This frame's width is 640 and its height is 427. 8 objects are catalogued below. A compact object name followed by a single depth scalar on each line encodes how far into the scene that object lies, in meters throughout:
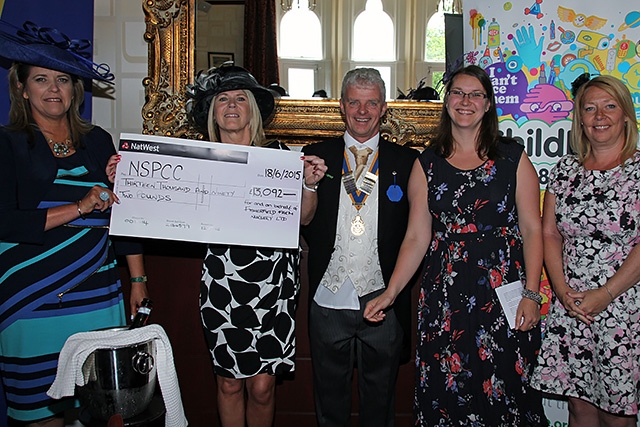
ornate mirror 2.83
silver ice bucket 1.61
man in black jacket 2.34
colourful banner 2.60
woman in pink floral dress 2.13
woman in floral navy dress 2.13
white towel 1.61
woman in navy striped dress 2.07
